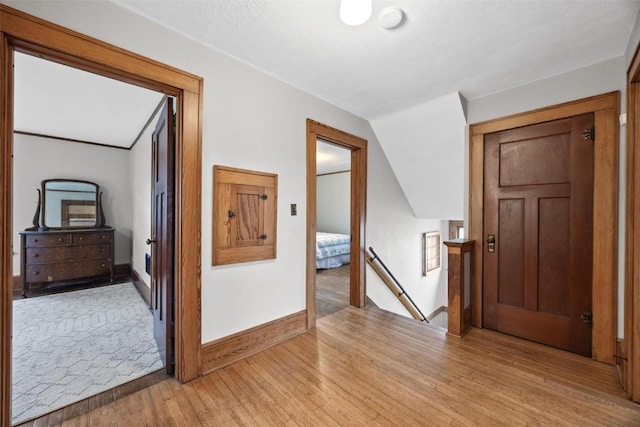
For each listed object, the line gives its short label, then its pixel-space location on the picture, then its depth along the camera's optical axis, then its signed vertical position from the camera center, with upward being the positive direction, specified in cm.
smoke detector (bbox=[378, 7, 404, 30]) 158 +121
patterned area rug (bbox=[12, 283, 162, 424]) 180 -124
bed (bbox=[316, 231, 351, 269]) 549 -82
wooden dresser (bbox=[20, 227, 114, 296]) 390 -69
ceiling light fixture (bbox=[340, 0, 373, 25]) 137 +107
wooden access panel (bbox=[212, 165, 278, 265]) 205 -2
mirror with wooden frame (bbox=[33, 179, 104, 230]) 422 +10
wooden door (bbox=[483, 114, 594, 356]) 223 -17
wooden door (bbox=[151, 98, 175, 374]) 193 -20
